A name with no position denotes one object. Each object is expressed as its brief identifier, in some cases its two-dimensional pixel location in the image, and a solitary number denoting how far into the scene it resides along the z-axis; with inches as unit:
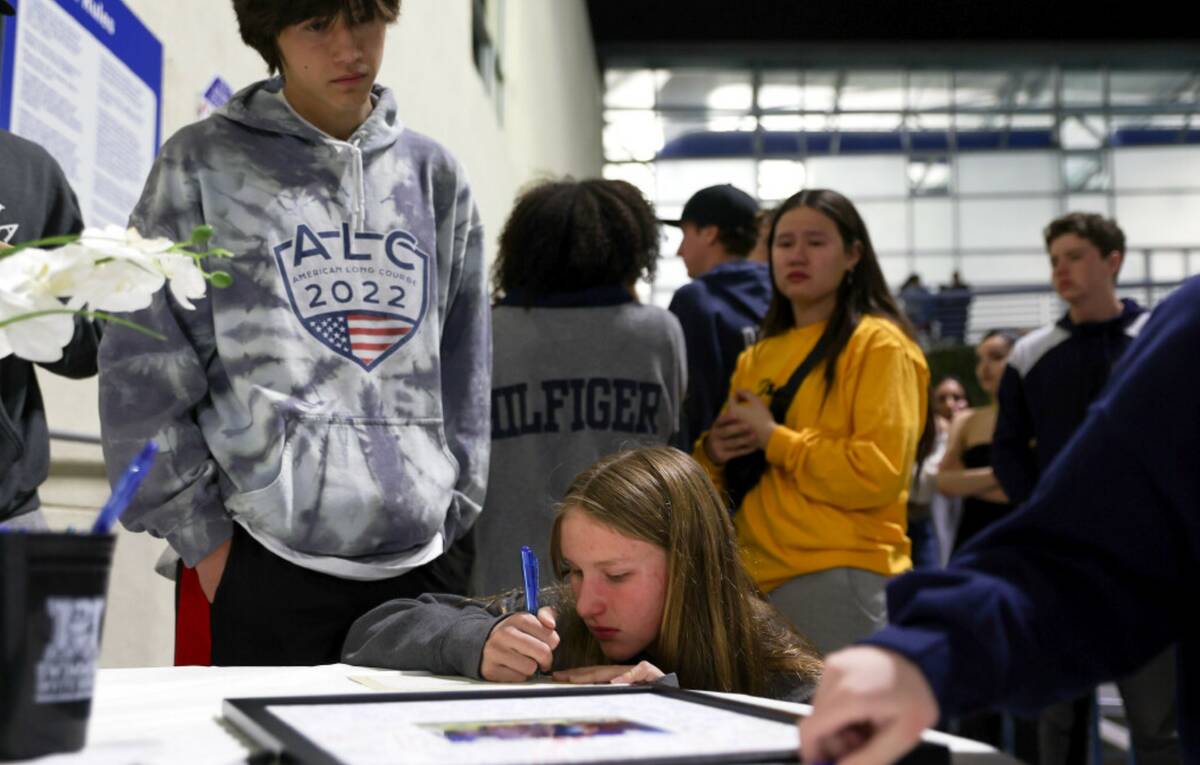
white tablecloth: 30.4
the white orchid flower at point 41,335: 31.6
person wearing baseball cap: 117.3
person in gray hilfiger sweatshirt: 95.5
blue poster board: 80.6
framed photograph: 28.5
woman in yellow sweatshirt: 94.0
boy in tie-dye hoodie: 66.2
